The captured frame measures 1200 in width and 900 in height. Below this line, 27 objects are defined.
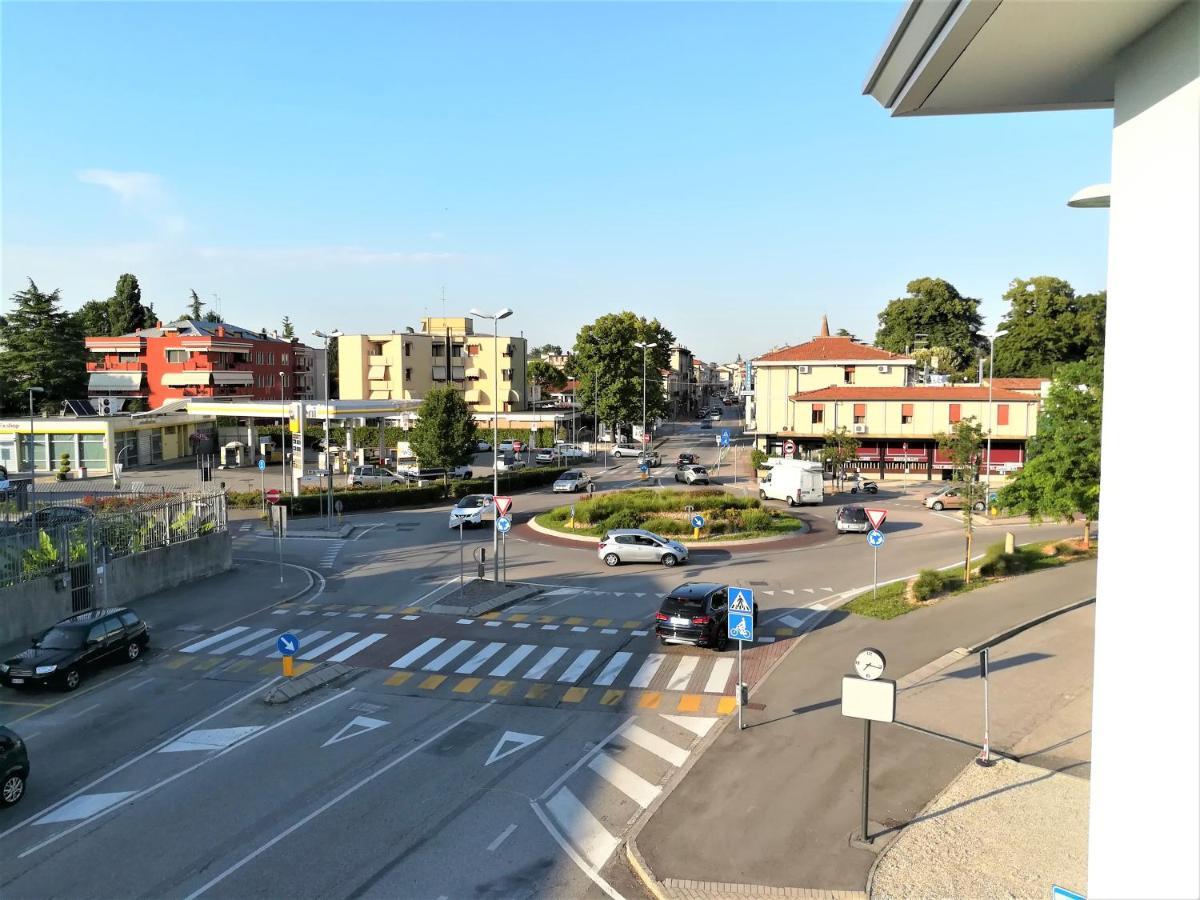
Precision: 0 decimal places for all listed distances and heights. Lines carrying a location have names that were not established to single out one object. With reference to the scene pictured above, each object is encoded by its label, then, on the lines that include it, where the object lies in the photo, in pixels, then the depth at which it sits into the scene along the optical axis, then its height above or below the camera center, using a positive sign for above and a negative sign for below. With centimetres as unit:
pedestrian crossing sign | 1650 -368
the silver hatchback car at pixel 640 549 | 3170 -516
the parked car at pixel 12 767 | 1283 -533
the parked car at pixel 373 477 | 5394 -432
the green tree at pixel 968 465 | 2914 -211
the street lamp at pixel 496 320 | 2738 +320
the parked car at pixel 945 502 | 4722 -518
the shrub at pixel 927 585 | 2502 -517
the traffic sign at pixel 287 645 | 1784 -486
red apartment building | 8106 +443
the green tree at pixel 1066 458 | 2945 -177
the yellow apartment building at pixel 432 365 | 9262 +484
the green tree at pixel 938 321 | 10538 +1071
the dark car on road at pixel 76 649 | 1794 -520
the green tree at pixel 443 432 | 5197 -135
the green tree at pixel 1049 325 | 8606 +812
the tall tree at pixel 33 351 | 7881 +553
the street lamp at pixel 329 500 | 4256 -452
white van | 4831 -431
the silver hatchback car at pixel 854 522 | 3944 -520
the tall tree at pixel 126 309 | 10550 +1252
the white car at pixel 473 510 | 4059 -478
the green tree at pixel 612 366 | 8338 +412
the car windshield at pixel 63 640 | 1870 -498
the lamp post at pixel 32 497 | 2558 -323
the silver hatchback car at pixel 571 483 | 5419 -466
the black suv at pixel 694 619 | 2072 -507
